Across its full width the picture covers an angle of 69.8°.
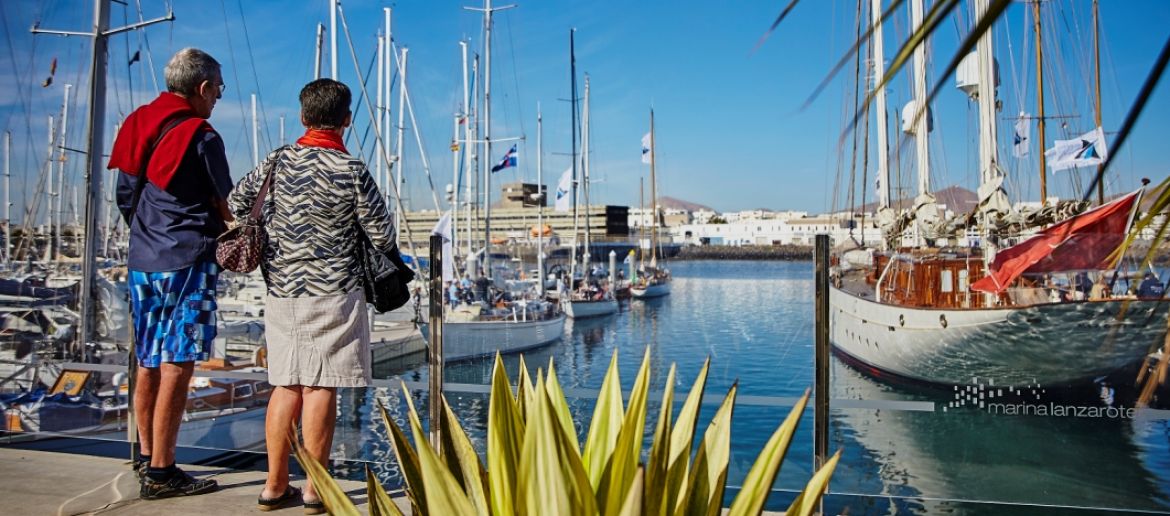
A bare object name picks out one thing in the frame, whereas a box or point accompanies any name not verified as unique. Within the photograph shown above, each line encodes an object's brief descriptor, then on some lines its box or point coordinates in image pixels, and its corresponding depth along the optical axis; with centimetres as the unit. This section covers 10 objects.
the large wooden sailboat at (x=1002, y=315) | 336
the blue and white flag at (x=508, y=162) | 3052
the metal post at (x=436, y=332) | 299
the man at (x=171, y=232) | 280
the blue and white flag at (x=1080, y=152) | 1458
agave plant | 116
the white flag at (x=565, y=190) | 3225
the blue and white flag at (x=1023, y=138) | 1927
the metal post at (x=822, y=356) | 266
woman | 258
